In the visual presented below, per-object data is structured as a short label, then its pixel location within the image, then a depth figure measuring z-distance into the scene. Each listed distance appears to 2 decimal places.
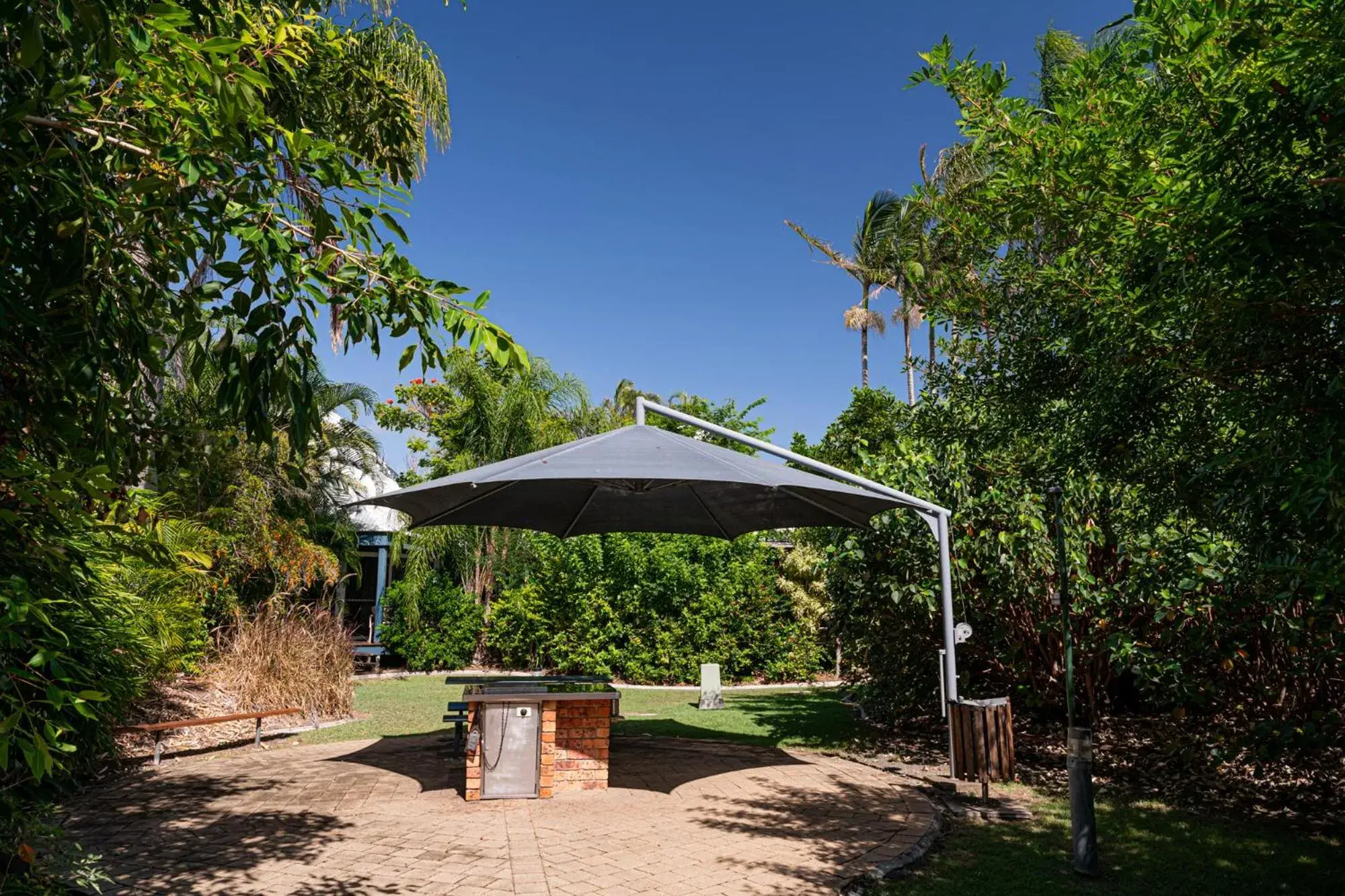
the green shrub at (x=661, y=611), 16.77
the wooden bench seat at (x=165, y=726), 8.36
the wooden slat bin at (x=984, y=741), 6.94
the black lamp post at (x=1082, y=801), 5.24
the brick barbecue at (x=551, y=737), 7.01
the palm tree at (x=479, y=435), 19.25
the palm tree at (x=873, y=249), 34.50
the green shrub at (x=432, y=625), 18.73
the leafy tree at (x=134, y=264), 2.50
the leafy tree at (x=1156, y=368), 3.34
